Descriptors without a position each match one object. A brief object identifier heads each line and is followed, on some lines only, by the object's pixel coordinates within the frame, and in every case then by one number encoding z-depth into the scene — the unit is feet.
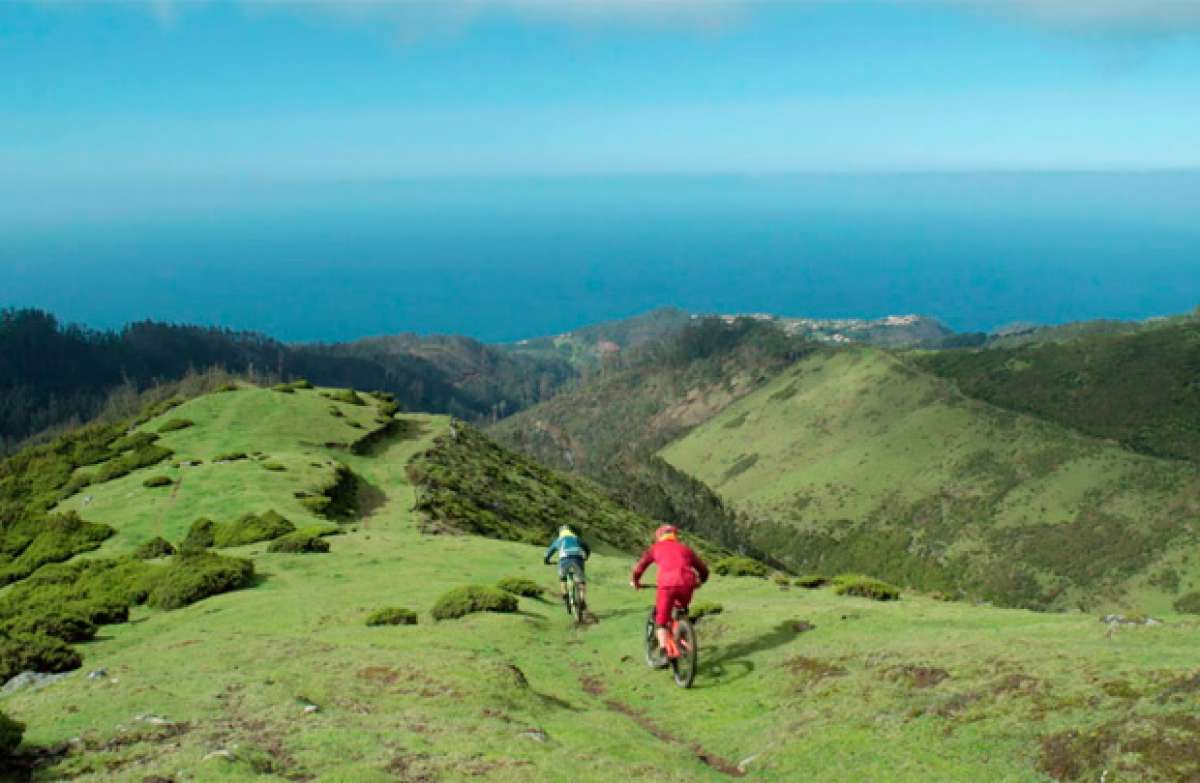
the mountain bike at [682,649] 55.42
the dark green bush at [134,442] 207.22
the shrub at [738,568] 121.08
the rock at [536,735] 41.28
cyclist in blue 80.94
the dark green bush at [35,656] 59.11
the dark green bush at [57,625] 70.38
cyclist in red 57.00
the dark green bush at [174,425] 222.28
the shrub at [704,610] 71.52
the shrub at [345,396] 281.95
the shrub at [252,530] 127.44
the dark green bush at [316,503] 157.17
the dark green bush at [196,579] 90.89
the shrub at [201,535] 130.11
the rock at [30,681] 54.80
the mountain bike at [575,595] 80.89
